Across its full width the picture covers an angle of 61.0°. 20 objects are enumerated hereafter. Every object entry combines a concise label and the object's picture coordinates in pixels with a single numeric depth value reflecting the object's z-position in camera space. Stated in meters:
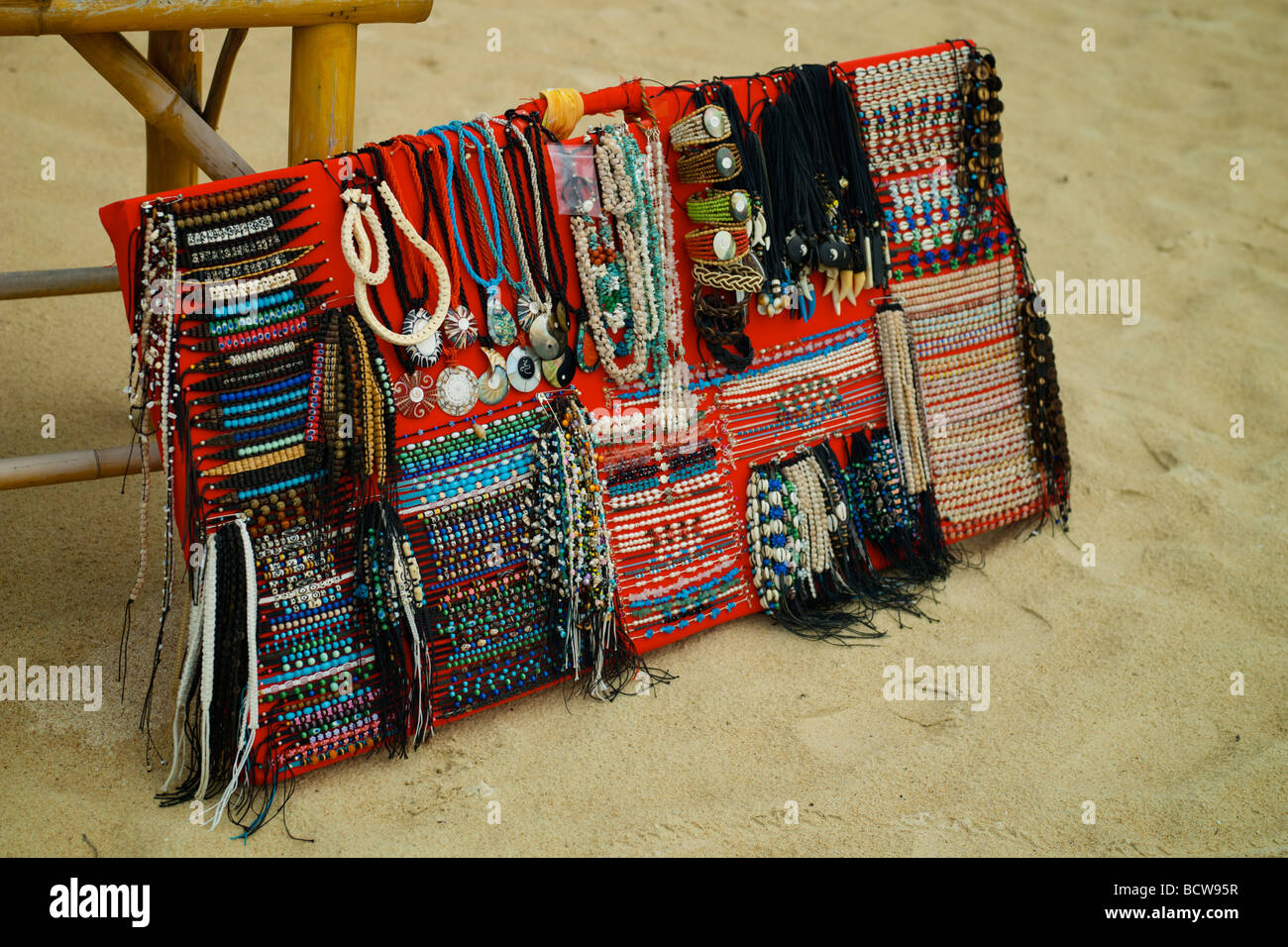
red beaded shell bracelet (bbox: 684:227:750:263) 2.35
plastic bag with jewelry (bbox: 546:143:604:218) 2.27
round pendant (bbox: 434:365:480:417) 2.22
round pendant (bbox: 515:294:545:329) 2.27
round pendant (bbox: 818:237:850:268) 2.52
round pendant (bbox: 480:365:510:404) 2.26
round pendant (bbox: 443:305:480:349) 2.20
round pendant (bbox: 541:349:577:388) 2.33
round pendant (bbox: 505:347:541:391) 2.29
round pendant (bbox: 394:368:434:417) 2.18
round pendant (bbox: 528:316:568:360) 2.28
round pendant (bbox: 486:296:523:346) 2.23
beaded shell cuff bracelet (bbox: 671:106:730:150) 2.32
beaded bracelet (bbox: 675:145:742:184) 2.33
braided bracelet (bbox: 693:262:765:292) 2.37
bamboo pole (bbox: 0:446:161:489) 2.27
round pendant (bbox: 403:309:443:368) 2.13
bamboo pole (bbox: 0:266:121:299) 2.50
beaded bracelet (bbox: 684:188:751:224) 2.33
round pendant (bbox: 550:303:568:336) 2.31
